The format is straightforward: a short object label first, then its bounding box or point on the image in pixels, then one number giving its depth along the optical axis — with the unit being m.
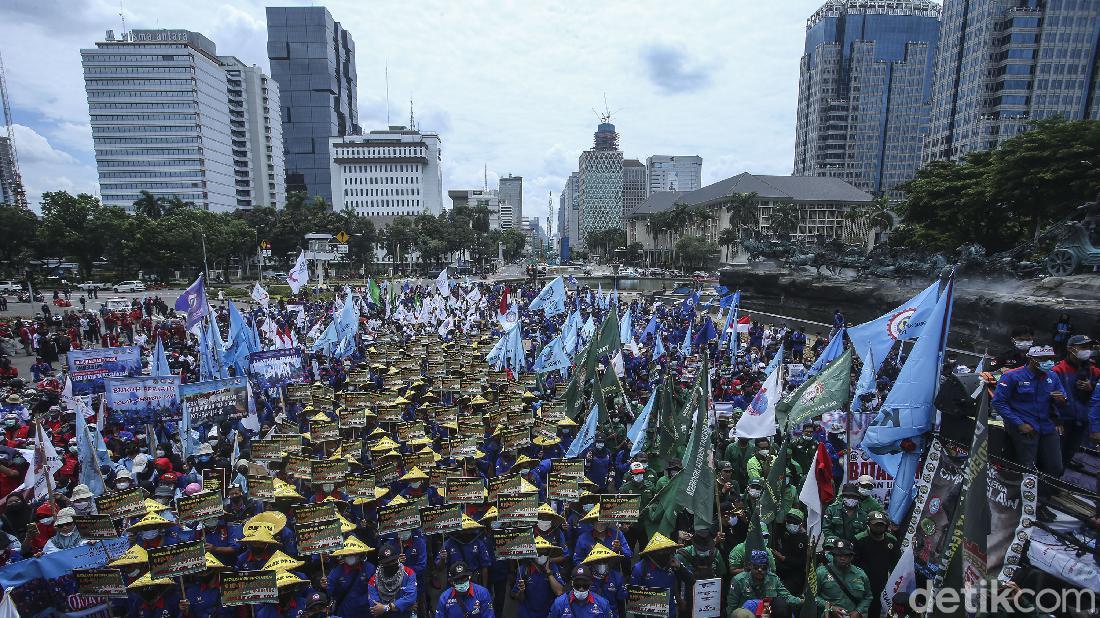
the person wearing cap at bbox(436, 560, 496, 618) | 5.02
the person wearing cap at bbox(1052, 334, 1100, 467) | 6.15
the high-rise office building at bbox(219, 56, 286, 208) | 114.06
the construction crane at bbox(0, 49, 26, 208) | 90.38
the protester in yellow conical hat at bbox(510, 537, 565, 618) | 5.65
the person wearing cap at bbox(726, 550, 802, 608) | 5.00
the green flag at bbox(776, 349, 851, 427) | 7.33
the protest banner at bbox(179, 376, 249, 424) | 10.43
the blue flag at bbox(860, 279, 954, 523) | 6.14
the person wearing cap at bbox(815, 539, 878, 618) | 5.06
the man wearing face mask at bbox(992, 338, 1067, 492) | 5.81
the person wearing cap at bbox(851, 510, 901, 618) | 5.66
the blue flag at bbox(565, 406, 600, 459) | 8.64
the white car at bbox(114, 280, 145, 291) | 48.16
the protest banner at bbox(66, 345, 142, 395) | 12.55
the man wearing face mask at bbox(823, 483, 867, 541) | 6.10
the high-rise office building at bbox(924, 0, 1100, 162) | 69.88
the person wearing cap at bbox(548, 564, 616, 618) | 4.94
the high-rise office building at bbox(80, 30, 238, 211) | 89.81
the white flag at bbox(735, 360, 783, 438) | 8.23
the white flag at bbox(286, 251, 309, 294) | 21.59
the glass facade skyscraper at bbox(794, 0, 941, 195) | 109.00
